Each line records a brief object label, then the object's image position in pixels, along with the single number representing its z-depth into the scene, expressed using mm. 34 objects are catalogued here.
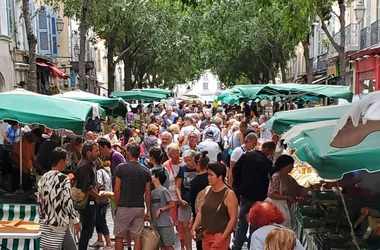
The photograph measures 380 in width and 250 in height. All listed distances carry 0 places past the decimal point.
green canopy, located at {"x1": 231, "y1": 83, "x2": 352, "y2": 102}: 13078
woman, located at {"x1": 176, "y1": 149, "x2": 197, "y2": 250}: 7996
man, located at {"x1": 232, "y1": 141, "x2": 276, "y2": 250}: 7668
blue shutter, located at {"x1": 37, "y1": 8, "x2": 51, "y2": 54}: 26688
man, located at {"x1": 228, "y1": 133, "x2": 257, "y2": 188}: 8688
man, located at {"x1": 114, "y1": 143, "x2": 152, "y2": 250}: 7254
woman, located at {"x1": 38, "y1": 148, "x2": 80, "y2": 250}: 6262
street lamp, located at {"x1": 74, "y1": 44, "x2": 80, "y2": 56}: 33081
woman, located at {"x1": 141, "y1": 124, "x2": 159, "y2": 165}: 11273
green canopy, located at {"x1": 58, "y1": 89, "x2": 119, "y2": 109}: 13470
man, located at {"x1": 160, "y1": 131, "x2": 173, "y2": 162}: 10391
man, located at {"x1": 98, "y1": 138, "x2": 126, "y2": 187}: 8756
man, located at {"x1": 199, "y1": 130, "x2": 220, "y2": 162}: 9953
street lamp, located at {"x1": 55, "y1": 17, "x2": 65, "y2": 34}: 26797
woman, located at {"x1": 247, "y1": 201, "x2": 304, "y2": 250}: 4633
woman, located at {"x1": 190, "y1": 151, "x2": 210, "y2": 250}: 7252
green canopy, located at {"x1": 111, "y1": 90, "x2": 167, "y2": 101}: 21750
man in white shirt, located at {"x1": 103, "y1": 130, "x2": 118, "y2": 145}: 13216
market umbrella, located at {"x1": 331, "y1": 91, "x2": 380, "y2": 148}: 3313
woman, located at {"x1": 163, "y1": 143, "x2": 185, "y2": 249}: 8219
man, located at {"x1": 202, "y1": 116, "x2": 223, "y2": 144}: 12664
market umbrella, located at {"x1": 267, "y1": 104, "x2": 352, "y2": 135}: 7658
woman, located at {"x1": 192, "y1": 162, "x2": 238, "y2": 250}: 5945
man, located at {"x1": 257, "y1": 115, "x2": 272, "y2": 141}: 14181
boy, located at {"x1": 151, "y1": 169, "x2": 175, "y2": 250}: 7480
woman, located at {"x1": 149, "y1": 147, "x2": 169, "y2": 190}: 7715
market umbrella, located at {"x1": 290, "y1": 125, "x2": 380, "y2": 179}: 4273
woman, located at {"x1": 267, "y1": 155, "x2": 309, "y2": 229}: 7168
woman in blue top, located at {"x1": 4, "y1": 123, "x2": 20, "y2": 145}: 13738
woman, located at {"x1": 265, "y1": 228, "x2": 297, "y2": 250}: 4047
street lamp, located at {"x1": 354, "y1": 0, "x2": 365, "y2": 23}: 23875
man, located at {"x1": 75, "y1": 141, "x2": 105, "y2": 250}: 7531
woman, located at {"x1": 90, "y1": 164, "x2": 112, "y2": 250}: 8281
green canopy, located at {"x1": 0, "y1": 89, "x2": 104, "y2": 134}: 7738
